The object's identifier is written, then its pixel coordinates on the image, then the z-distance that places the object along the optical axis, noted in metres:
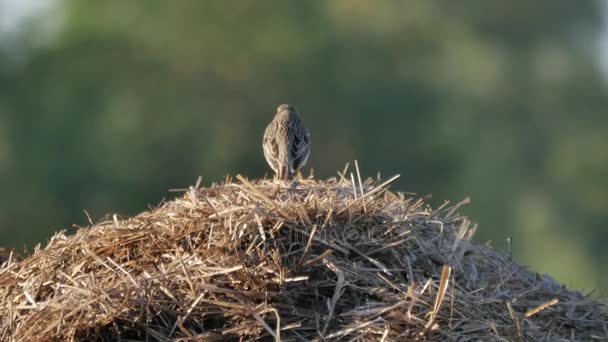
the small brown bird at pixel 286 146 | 23.47
